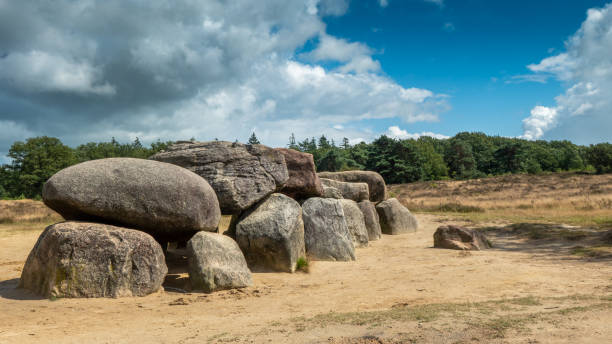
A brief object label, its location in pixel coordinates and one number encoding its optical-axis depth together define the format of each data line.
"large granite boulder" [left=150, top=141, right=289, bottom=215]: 9.45
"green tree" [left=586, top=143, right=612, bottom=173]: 45.06
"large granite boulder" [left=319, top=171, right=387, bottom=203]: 17.22
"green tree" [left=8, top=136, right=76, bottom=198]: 43.91
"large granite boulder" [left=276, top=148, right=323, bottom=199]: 11.62
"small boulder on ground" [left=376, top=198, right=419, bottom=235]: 16.72
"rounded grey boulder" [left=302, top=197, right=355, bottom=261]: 10.84
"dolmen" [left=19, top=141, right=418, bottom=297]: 6.66
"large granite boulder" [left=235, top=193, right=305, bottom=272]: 9.12
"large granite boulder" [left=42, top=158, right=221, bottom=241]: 7.10
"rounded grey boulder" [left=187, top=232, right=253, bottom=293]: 7.39
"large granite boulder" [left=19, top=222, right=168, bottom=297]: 6.51
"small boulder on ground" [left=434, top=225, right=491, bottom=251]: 12.03
